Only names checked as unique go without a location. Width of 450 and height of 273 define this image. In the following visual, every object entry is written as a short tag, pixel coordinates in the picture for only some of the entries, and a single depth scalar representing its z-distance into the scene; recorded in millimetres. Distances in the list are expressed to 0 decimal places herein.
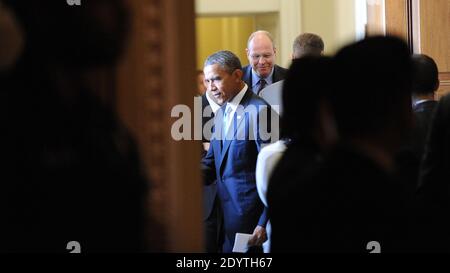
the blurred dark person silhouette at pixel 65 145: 2002
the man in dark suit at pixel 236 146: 7266
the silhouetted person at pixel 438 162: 4293
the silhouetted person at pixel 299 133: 2967
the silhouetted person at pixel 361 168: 2744
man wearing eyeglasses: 9305
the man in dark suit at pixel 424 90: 5559
